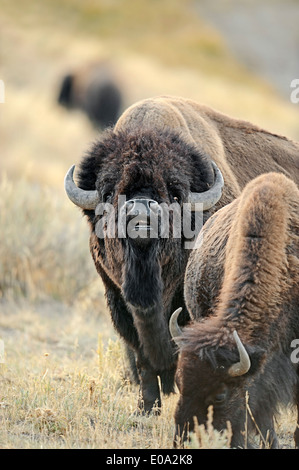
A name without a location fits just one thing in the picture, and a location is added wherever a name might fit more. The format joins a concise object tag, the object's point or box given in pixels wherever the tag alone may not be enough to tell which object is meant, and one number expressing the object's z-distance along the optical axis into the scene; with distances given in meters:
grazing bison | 9.99
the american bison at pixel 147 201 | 13.48
